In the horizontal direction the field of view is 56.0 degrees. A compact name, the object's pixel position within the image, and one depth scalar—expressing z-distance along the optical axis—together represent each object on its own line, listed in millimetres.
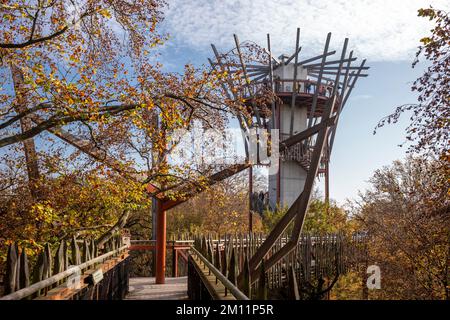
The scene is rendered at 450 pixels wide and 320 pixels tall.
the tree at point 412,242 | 8931
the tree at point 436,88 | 7547
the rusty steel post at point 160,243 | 14805
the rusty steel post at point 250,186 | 33312
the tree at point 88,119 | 9016
